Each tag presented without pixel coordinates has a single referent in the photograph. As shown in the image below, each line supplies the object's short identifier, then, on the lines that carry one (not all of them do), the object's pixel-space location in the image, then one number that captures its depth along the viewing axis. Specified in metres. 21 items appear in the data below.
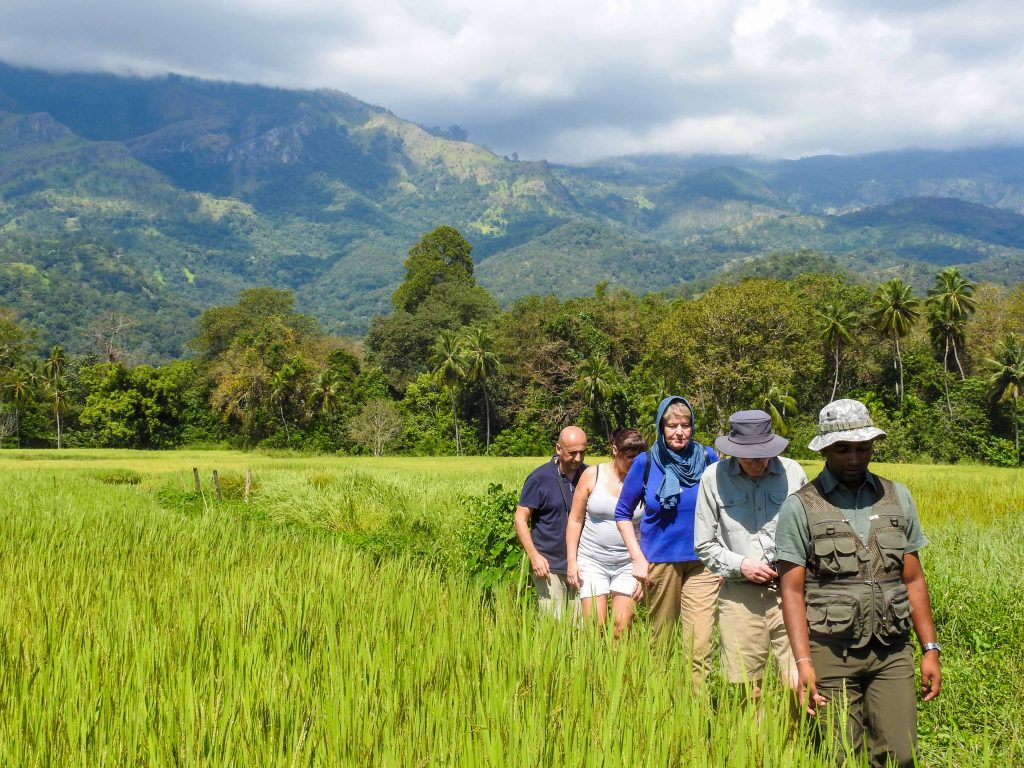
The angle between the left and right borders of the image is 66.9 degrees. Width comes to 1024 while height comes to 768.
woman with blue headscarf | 4.52
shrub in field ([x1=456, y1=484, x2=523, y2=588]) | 6.96
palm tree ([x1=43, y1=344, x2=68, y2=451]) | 55.91
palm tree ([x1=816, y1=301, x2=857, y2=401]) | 46.18
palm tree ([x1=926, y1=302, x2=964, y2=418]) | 48.72
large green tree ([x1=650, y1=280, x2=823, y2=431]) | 36.31
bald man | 5.32
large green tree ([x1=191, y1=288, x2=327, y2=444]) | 53.72
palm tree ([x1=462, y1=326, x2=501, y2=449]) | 51.53
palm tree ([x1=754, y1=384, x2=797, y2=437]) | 37.19
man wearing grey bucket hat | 3.92
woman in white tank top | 4.91
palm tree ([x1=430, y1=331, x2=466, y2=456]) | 51.16
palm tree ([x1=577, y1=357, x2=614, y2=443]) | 47.97
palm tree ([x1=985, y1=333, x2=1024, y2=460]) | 42.69
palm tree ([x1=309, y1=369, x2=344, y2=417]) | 52.53
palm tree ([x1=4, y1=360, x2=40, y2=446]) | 54.97
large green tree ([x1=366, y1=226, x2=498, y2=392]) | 61.62
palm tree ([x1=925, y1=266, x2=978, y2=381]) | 48.53
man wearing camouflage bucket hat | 3.12
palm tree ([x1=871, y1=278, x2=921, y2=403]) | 46.97
